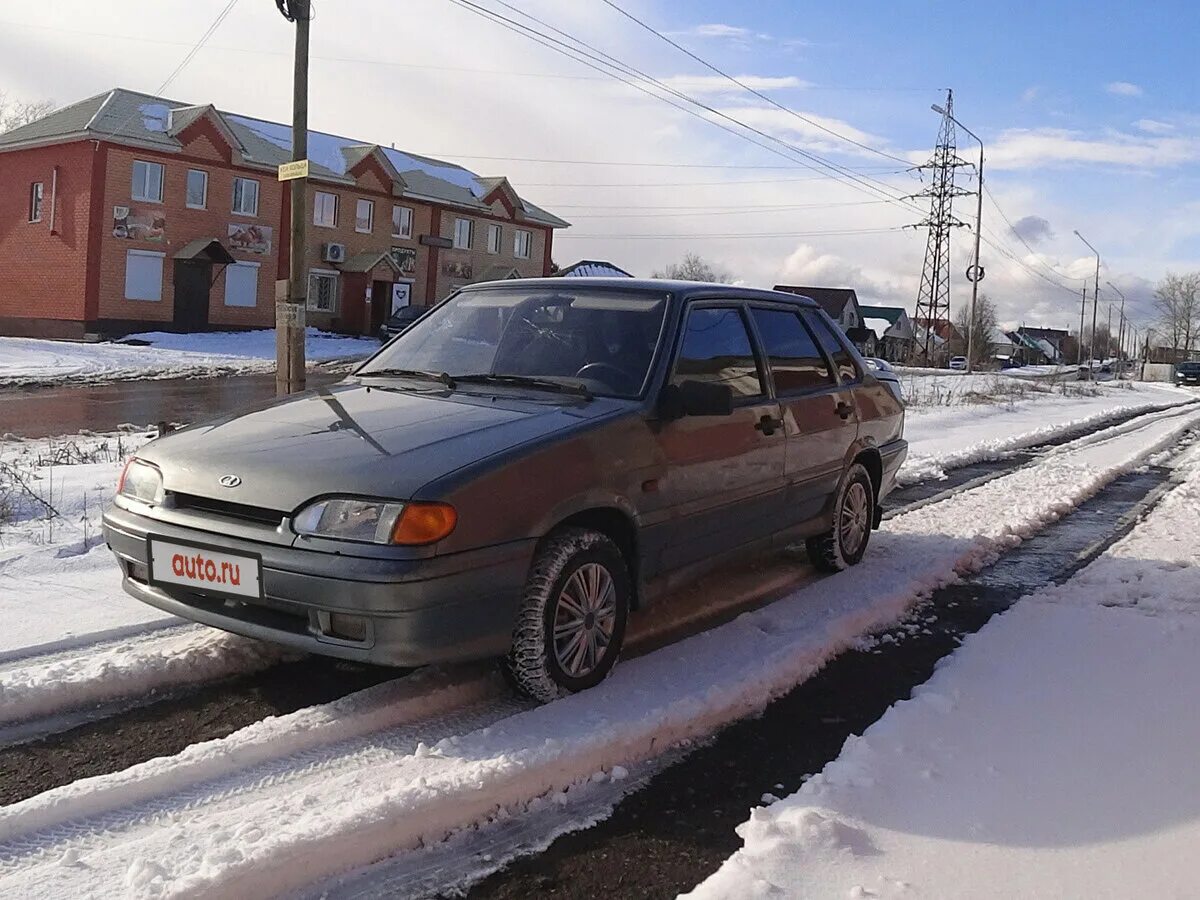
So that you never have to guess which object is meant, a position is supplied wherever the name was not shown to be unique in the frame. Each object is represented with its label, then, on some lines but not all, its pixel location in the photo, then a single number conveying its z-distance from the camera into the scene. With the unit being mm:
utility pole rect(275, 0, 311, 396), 9766
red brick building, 33188
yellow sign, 9586
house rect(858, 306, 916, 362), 81250
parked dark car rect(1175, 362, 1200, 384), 62031
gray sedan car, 3352
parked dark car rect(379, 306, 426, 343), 35344
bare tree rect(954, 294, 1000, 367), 70250
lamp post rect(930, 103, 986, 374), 47125
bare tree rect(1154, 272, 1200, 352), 103062
